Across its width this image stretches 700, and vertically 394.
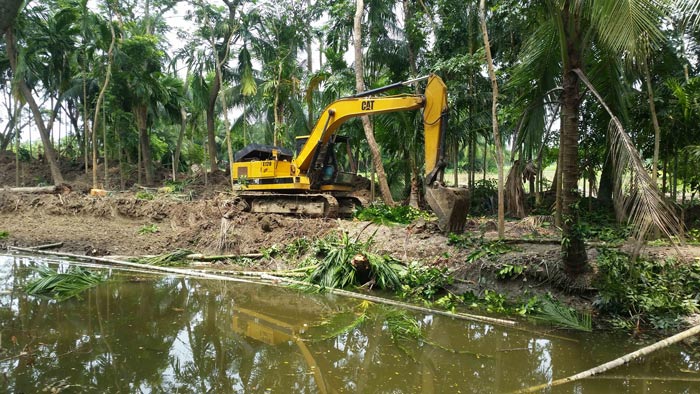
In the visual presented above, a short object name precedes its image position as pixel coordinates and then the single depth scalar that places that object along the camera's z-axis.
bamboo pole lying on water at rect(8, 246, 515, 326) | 5.97
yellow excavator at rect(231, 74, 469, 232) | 9.25
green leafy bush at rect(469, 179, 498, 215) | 15.31
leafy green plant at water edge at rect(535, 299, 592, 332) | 5.65
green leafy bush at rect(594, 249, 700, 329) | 5.73
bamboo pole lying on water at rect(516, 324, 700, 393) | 4.07
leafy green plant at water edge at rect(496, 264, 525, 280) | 6.98
